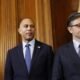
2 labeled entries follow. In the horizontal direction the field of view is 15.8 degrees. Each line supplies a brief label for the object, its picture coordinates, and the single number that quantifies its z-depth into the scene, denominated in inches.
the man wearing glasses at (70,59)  88.6
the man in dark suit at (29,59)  100.7
